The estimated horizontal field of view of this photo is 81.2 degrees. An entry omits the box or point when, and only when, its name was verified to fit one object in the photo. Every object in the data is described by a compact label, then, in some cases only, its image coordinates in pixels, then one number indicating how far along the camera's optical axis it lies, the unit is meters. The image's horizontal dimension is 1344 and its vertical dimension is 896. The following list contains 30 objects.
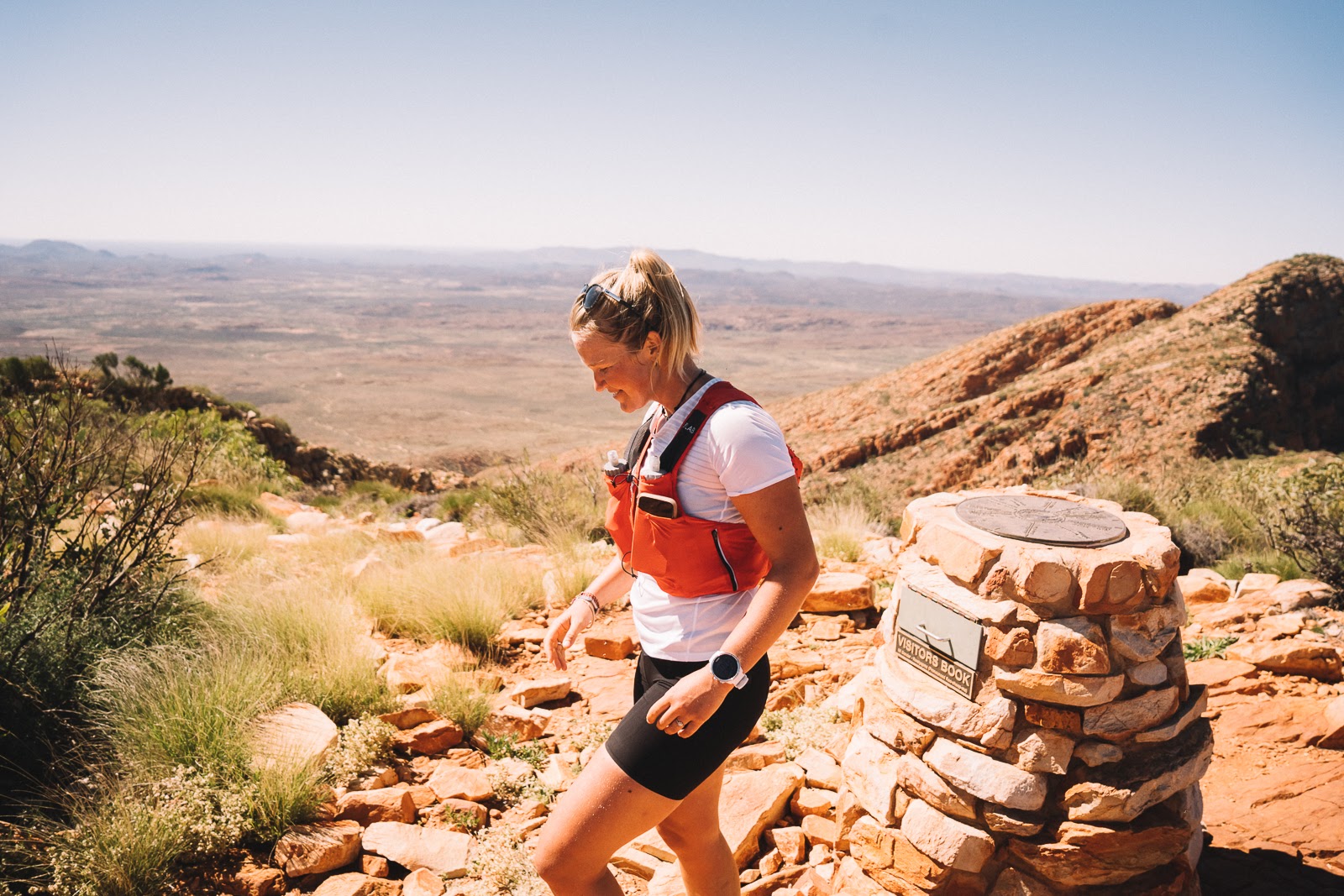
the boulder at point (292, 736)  3.42
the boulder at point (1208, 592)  5.74
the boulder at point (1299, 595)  5.41
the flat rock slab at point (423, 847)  3.18
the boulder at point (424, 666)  4.51
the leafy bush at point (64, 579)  3.52
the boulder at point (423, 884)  2.94
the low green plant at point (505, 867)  3.03
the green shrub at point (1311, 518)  5.96
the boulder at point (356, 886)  2.99
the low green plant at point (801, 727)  3.92
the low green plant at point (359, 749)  3.60
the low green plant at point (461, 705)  4.21
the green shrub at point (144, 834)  2.78
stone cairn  2.51
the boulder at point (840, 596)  5.58
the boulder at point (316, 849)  3.08
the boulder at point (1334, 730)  3.81
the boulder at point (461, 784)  3.65
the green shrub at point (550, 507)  8.15
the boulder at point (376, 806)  3.41
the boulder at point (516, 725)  4.23
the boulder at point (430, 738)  4.01
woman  1.80
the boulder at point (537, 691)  4.55
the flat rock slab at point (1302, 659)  4.42
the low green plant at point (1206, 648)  4.77
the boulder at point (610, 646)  5.22
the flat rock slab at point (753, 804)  3.20
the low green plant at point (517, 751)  4.01
